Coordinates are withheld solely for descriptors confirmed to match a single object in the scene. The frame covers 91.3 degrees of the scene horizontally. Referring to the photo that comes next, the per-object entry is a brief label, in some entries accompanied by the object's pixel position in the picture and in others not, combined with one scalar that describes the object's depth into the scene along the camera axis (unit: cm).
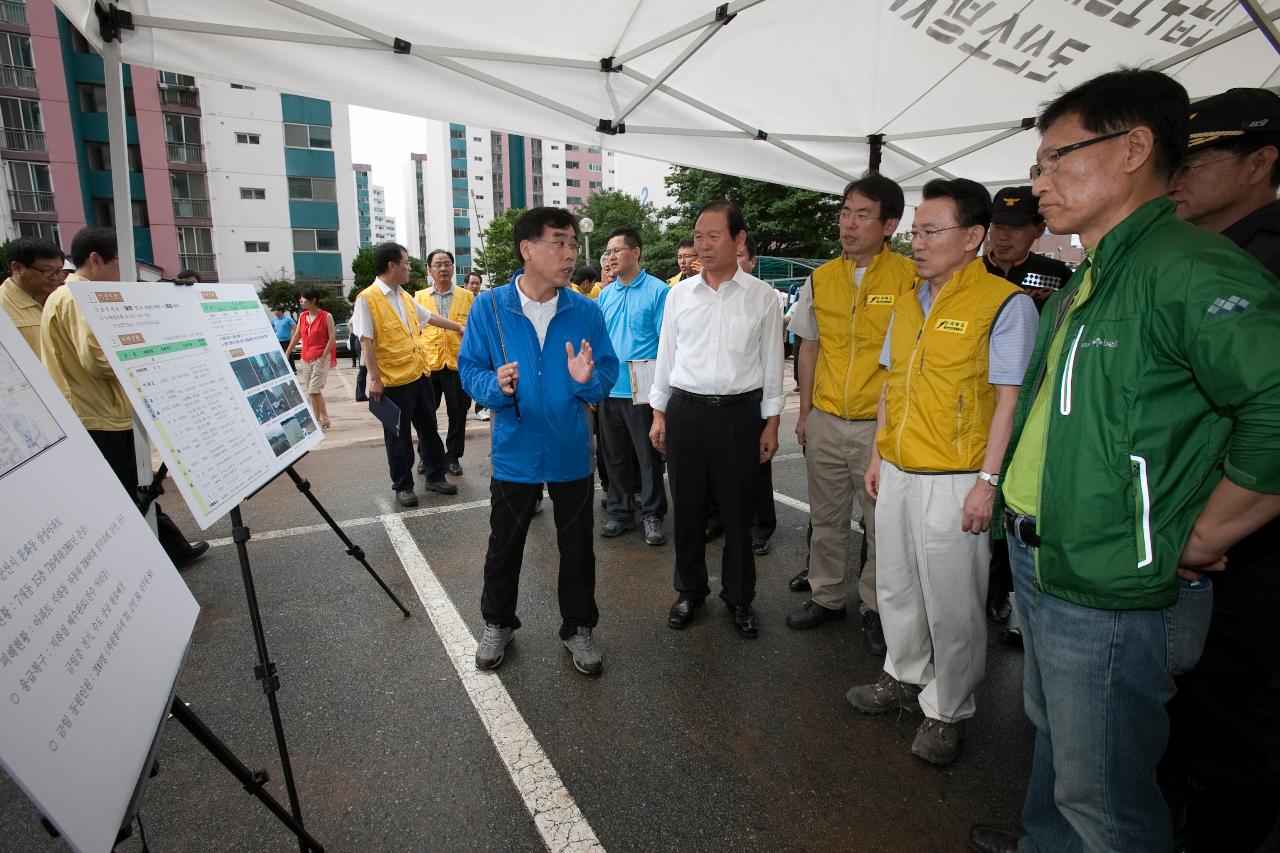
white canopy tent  364
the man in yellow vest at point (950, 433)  219
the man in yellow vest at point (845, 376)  303
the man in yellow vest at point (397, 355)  520
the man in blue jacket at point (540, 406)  287
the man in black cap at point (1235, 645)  166
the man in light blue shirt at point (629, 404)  461
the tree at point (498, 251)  4525
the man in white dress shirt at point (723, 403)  318
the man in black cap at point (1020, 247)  331
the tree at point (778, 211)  2608
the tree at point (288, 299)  3161
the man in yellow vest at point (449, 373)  628
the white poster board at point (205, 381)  199
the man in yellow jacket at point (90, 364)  353
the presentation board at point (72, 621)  91
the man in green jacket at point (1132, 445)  126
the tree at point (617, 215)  4281
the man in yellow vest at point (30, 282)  371
